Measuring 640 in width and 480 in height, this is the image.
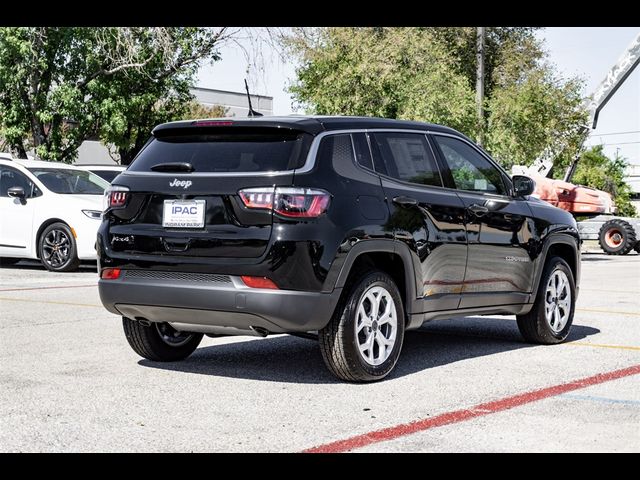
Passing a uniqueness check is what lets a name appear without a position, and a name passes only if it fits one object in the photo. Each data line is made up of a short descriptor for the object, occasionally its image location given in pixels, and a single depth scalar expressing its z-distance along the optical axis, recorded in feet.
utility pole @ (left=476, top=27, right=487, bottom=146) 93.09
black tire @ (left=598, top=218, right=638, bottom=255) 100.27
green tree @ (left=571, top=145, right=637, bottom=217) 213.25
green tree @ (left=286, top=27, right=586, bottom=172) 90.84
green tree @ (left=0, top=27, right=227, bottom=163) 90.17
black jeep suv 22.09
